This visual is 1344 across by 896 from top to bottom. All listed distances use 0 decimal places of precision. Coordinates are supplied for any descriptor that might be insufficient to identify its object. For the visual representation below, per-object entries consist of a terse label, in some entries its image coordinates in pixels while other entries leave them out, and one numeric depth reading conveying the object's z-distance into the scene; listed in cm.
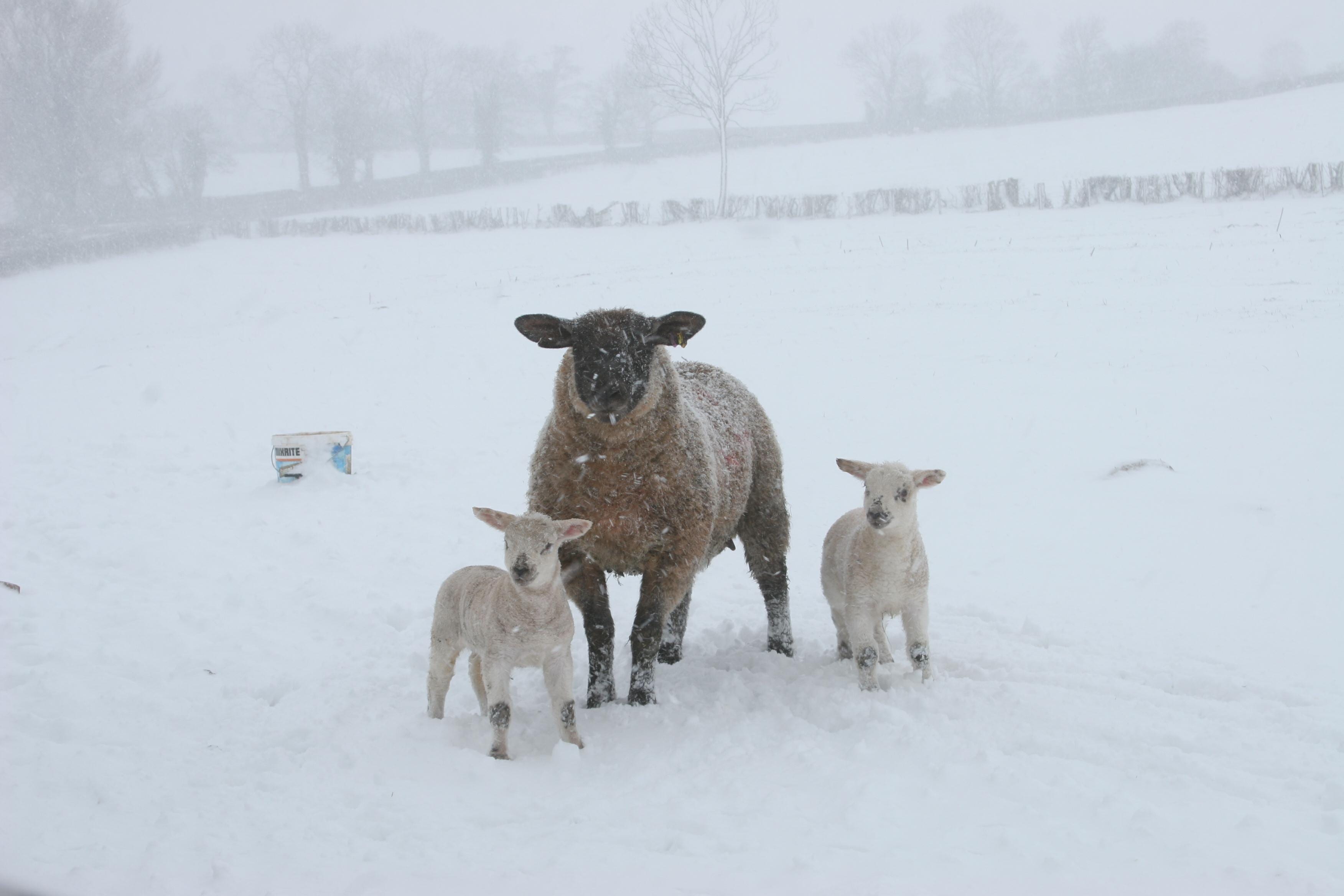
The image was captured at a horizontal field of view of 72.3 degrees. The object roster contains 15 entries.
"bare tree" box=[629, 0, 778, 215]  3869
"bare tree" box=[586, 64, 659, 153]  5231
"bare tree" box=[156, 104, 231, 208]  3319
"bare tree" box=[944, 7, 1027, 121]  5722
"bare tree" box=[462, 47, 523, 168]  4991
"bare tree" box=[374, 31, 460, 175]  4698
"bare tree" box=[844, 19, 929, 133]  5644
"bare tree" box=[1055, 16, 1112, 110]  5478
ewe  514
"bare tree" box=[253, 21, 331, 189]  3694
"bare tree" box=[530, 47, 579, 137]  5938
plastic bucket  1044
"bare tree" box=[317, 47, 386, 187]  4112
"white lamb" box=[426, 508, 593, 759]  449
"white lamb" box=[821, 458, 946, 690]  520
